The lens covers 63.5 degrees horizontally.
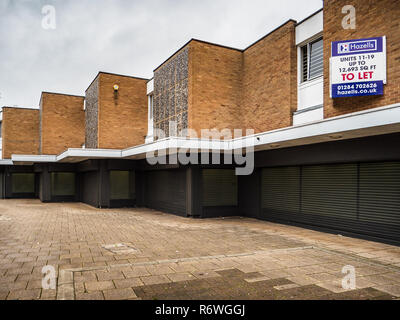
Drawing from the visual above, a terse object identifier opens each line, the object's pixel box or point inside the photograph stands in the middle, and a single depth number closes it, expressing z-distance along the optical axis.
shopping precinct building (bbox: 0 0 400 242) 8.07
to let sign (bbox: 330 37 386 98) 8.13
